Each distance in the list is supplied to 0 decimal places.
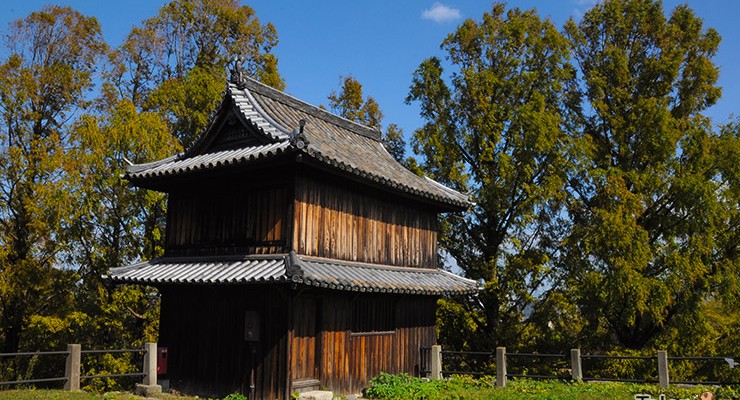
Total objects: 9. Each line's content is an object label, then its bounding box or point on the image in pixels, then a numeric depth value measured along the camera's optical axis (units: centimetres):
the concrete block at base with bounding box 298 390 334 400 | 1339
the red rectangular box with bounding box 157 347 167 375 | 1546
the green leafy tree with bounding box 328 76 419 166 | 3278
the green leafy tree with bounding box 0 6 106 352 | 2367
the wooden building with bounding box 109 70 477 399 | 1390
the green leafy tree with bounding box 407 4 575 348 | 2341
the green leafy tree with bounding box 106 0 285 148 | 2861
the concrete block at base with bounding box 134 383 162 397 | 1491
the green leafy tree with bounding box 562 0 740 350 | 2147
